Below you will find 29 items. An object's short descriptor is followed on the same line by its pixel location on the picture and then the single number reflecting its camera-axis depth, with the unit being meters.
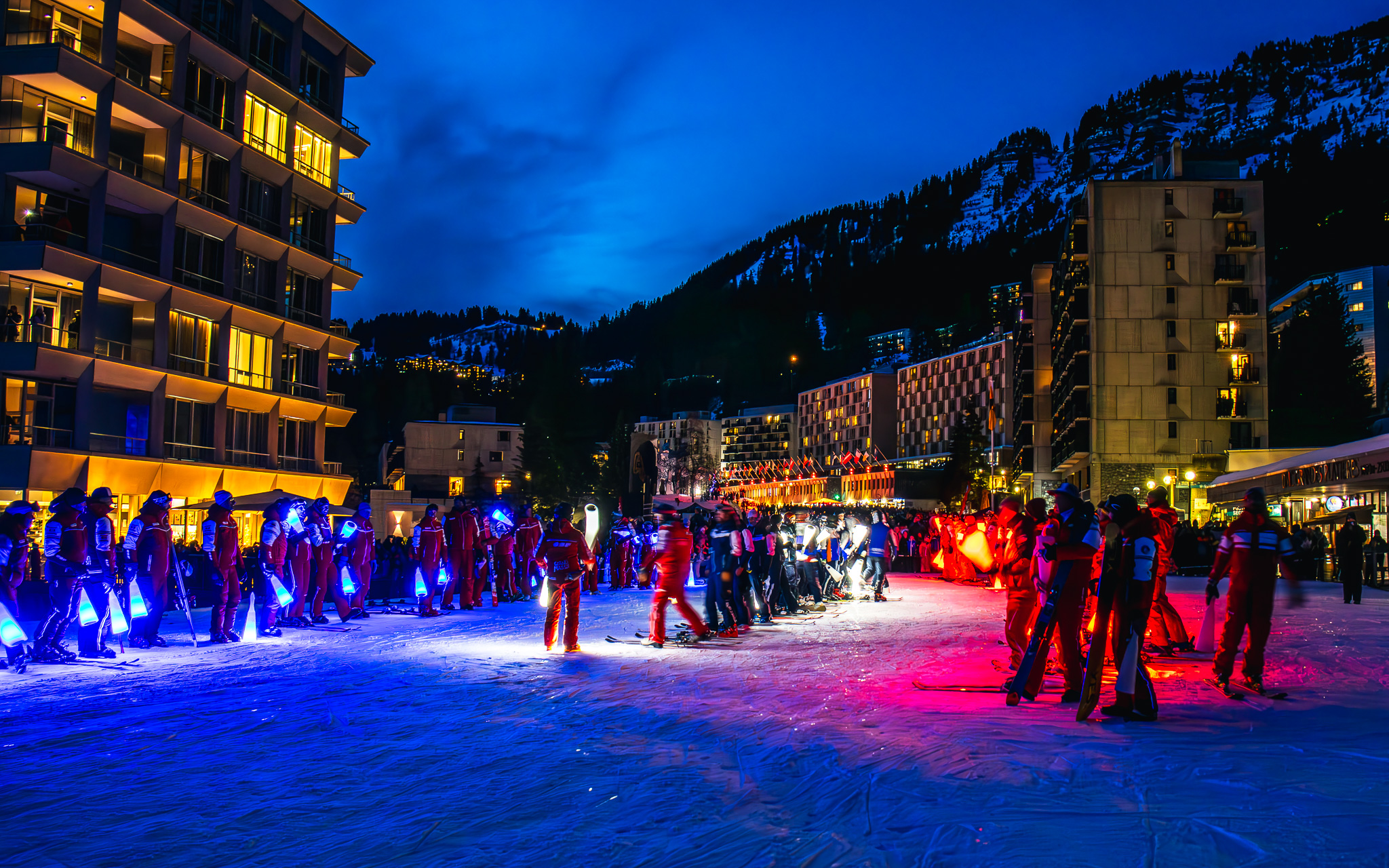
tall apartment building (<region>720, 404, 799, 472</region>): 172.12
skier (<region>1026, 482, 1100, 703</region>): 7.81
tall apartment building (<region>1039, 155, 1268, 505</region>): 56.31
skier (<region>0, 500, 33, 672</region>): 9.42
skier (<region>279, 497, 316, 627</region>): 14.07
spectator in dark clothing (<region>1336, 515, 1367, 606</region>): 19.67
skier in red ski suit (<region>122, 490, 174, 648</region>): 11.06
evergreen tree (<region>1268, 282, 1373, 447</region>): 67.19
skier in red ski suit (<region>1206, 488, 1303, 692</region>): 8.59
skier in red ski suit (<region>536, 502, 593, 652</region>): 11.07
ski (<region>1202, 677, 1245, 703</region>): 8.45
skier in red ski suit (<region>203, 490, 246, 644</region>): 12.32
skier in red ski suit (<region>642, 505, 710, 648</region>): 11.70
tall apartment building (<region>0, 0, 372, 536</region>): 27.56
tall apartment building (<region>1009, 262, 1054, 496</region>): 77.81
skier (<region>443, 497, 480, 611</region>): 16.64
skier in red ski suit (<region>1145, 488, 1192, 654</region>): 10.40
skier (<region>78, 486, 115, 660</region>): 9.96
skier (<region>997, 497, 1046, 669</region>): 8.84
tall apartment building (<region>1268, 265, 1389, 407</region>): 95.31
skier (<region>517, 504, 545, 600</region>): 16.44
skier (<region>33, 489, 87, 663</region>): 9.65
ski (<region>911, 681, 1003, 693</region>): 8.80
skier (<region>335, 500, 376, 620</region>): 15.79
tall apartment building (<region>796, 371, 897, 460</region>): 148.38
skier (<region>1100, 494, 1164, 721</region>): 7.43
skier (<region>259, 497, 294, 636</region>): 13.16
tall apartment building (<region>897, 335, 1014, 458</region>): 126.12
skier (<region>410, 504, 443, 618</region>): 16.02
